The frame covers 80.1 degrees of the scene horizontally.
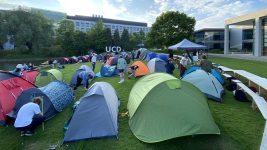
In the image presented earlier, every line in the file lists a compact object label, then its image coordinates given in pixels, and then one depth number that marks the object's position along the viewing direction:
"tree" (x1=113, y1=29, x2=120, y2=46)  48.16
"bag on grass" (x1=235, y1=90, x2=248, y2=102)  6.65
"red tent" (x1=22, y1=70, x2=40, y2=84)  10.01
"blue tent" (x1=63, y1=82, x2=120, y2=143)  4.19
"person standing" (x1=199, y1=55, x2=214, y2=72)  8.05
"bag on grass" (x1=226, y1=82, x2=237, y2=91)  7.99
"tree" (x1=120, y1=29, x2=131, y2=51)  49.91
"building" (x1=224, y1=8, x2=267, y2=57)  22.55
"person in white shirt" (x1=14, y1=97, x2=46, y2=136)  4.30
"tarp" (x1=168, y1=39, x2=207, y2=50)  13.54
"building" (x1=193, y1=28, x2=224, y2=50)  44.67
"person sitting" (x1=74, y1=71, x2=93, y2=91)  7.87
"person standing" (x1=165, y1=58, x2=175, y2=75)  10.10
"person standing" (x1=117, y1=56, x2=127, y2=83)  9.80
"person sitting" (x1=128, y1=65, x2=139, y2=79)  10.84
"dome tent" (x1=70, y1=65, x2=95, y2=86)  9.77
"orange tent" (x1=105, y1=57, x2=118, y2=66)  17.00
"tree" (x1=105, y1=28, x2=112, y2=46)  46.45
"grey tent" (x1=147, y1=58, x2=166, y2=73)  11.55
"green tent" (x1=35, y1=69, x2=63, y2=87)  9.44
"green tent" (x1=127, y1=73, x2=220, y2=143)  3.96
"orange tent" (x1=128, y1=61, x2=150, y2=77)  10.99
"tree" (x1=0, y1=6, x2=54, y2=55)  31.69
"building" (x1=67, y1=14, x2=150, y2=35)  76.10
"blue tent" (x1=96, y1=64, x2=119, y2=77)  12.09
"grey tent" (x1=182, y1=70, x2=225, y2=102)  6.66
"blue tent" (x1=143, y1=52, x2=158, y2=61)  21.03
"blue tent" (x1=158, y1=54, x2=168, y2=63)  17.85
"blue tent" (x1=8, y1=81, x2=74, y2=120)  5.28
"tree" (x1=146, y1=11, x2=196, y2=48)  30.08
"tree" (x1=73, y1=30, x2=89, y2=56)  42.94
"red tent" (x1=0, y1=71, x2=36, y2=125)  5.21
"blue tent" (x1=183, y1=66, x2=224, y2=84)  8.99
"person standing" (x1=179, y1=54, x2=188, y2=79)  10.12
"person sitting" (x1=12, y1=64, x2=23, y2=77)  8.31
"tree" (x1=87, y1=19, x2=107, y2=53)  44.63
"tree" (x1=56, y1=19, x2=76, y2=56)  41.97
